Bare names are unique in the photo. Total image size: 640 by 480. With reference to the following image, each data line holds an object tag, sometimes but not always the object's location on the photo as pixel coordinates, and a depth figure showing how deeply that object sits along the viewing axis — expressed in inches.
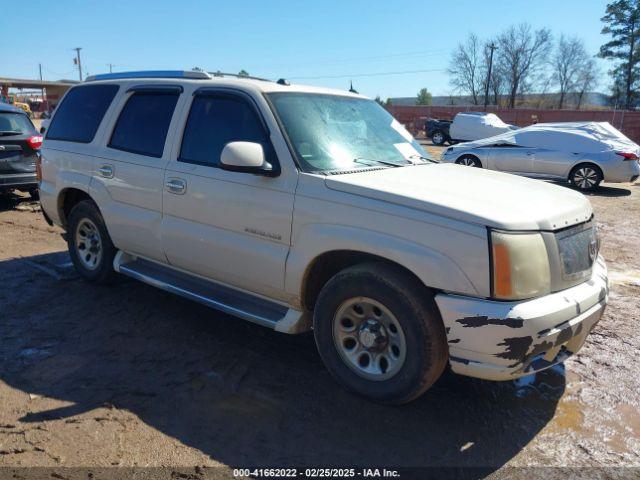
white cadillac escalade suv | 115.9
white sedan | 510.9
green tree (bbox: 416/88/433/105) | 3649.1
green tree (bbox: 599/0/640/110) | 2178.9
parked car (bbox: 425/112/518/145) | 1026.7
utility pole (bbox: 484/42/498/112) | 2568.9
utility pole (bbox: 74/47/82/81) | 2764.3
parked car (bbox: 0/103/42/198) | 351.9
